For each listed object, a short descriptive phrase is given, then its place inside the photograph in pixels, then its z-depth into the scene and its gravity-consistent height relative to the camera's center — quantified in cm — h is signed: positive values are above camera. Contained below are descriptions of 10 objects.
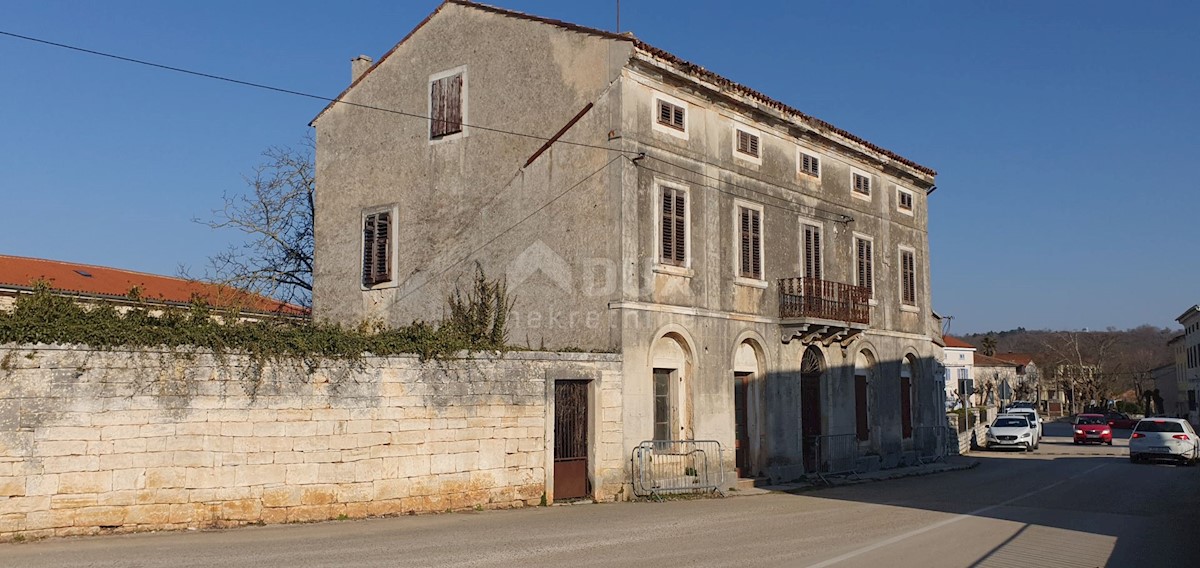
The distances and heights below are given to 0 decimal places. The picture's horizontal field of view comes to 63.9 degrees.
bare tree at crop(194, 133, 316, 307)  3145 +548
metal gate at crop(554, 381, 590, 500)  1849 -65
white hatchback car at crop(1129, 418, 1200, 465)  3080 -107
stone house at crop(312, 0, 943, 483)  2038 +438
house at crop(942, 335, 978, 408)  8369 +424
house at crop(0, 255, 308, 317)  2958 +440
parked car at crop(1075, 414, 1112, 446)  4609 -110
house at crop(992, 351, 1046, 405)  10012 +259
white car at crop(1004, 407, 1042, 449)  4303 -49
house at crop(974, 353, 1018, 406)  8988 +311
